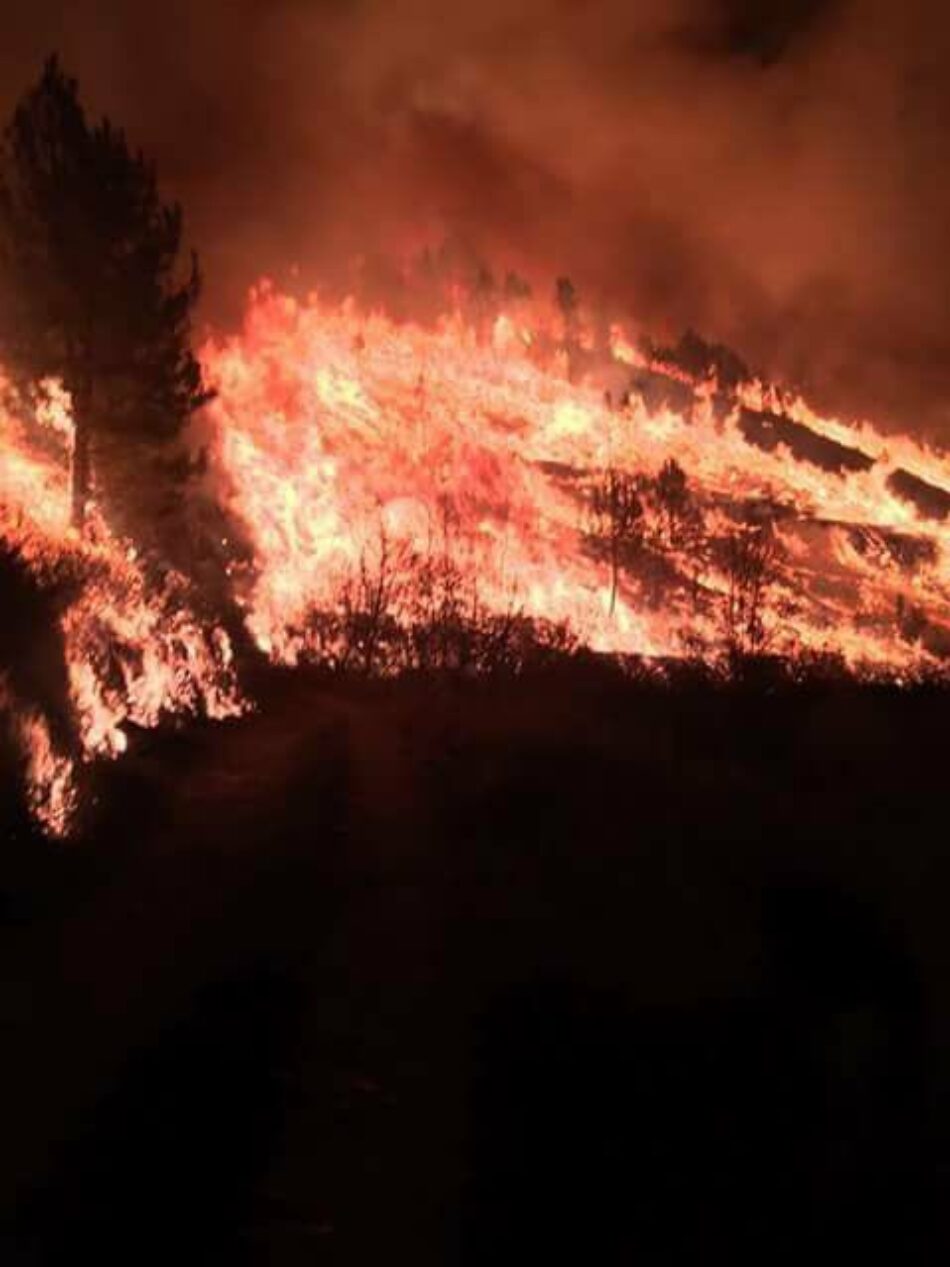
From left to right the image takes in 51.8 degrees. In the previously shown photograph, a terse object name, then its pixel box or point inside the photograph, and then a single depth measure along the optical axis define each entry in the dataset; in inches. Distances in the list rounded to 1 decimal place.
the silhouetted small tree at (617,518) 2075.5
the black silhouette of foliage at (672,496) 2228.1
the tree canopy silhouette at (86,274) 926.4
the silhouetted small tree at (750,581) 1782.7
